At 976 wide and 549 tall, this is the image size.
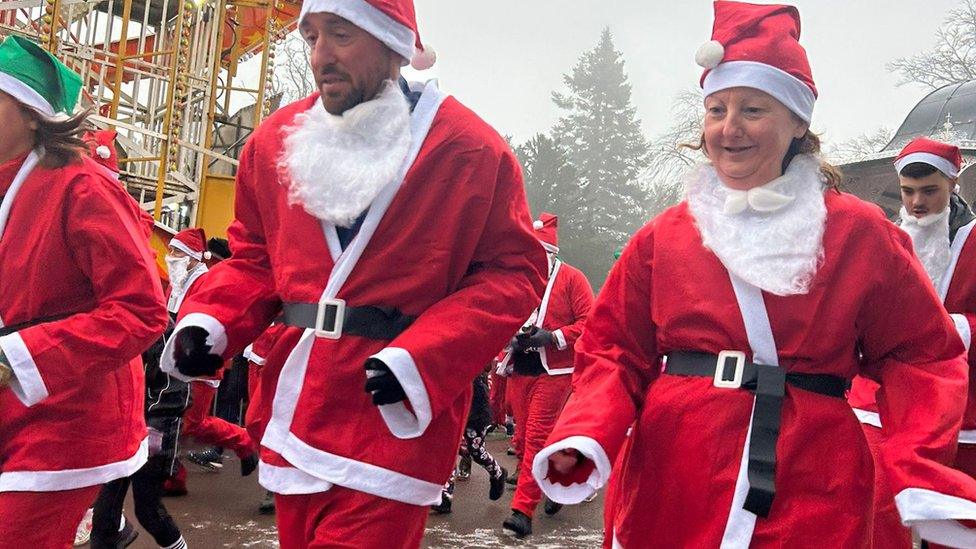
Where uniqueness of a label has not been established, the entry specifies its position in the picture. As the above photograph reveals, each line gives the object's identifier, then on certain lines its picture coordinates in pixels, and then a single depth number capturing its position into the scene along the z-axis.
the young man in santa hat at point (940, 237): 4.30
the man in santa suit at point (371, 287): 2.47
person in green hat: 2.93
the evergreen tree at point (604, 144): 40.53
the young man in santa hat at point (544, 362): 7.02
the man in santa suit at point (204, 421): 7.05
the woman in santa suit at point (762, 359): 2.34
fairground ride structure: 12.45
